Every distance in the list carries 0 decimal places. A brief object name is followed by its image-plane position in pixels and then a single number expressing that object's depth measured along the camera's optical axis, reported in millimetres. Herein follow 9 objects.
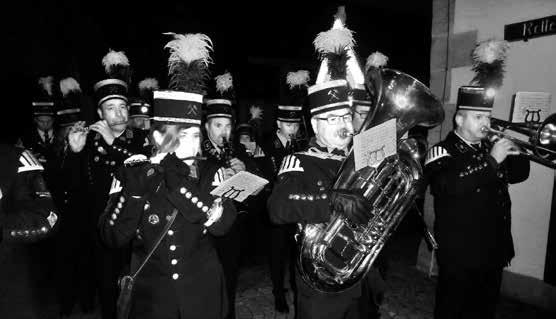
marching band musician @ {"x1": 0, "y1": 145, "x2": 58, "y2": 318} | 2402
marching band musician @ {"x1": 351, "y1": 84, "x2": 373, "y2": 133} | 4280
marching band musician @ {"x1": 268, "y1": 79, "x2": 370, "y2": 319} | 2617
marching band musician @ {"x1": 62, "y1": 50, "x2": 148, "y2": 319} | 4008
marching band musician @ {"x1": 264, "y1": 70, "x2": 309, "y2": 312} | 5617
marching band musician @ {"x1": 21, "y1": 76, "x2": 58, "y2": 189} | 5618
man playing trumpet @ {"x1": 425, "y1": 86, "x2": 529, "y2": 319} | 3717
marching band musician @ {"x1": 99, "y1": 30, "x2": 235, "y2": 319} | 2385
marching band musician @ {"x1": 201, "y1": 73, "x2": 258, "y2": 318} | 4176
